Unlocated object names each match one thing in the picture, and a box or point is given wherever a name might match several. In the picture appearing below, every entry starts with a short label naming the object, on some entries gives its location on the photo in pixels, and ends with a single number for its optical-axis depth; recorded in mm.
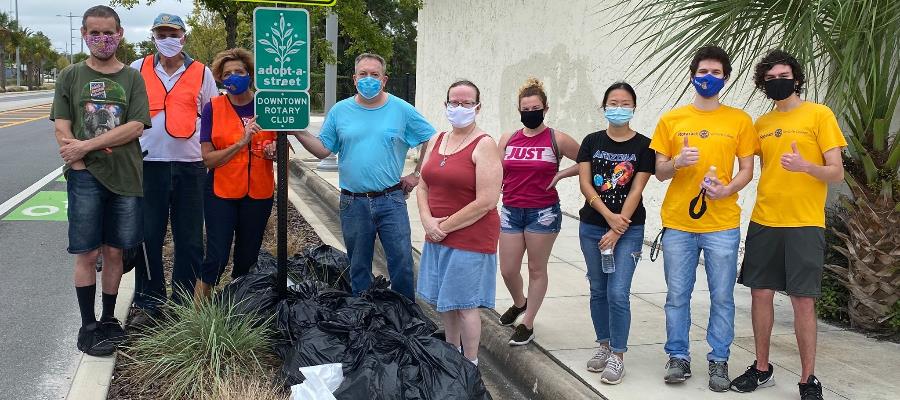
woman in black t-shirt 4324
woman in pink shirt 4844
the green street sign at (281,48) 4771
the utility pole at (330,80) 13843
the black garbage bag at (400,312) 4523
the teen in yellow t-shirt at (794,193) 3986
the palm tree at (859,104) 4441
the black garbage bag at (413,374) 3758
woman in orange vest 4910
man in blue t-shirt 4871
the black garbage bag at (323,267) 5770
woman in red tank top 4160
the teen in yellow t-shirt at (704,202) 4145
